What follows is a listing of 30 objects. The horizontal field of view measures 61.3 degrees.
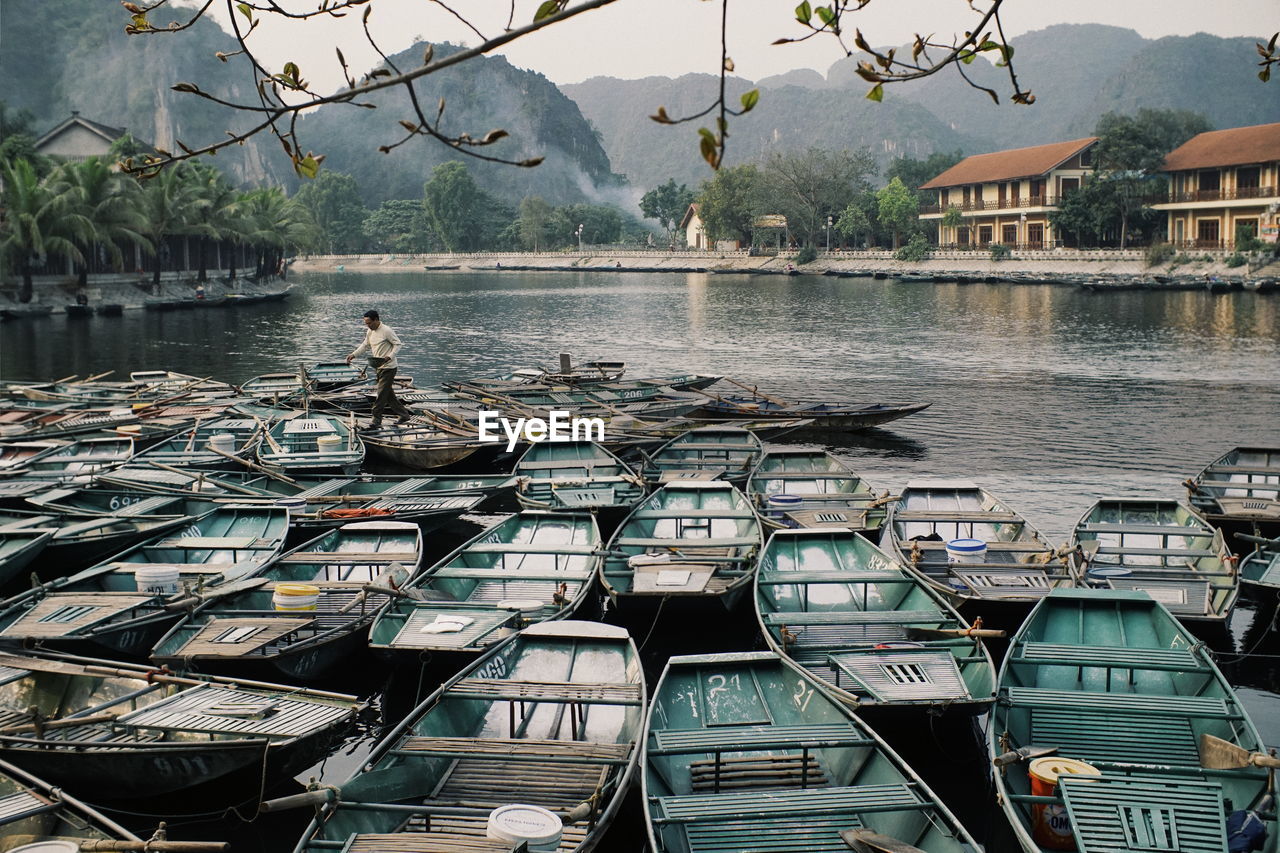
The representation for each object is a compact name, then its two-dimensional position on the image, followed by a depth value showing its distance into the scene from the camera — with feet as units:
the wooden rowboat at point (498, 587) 42.16
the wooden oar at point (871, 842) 26.81
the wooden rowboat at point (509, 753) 28.50
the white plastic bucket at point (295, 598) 44.60
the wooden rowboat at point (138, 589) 42.29
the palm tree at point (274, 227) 291.58
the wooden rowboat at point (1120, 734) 28.42
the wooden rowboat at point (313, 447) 72.90
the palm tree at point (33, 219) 203.62
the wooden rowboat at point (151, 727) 32.14
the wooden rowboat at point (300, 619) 40.22
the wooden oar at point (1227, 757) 29.53
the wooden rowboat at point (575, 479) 64.90
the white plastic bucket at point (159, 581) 46.37
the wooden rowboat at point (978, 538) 46.09
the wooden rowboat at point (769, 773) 28.27
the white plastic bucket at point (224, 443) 77.71
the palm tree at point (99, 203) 213.66
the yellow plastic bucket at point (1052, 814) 29.63
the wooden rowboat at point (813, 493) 60.39
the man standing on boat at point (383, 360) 81.06
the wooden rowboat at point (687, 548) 47.47
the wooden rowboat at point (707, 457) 71.31
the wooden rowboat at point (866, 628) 36.47
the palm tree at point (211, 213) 258.37
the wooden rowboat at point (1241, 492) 59.21
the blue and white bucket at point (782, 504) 61.80
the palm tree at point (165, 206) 237.66
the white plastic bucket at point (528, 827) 26.87
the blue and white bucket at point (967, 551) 50.90
